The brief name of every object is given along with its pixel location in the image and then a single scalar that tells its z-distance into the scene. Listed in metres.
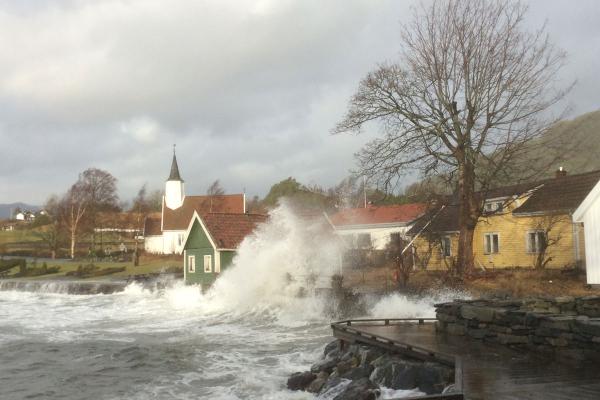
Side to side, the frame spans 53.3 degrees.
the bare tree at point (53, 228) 76.54
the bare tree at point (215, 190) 80.82
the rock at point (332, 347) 15.09
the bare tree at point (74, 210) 78.41
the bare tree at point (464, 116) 25.16
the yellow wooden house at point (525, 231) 29.61
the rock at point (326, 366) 13.37
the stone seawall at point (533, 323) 9.85
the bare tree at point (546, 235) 29.31
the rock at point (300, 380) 12.95
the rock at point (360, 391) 10.33
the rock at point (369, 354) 12.50
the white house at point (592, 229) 21.92
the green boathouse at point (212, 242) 35.03
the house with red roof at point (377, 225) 46.94
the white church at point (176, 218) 71.69
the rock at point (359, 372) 11.95
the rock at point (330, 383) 11.91
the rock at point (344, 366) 12.70
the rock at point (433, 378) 9.80
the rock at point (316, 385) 12.24
